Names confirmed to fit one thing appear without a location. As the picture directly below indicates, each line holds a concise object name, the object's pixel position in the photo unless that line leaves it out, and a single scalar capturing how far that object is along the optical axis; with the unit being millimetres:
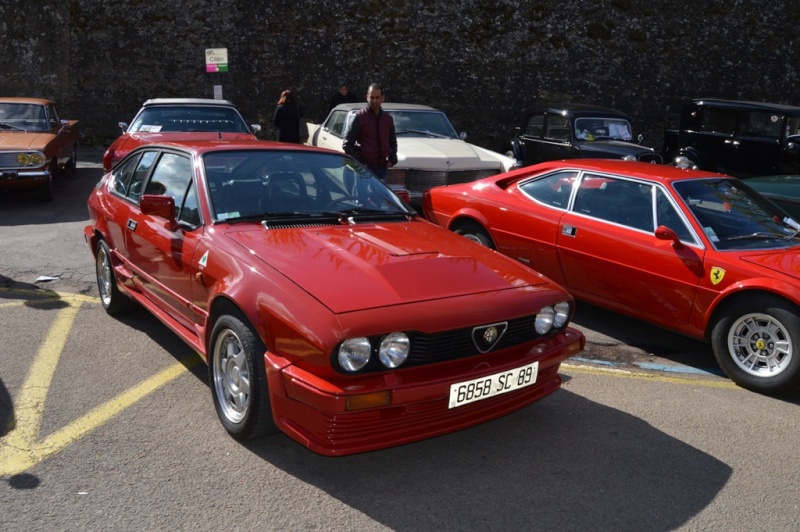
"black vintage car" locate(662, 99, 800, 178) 11719
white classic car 9516
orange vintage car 10047
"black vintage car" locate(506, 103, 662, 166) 11523
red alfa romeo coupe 3230
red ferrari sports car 4676
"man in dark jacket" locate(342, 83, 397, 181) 8500
